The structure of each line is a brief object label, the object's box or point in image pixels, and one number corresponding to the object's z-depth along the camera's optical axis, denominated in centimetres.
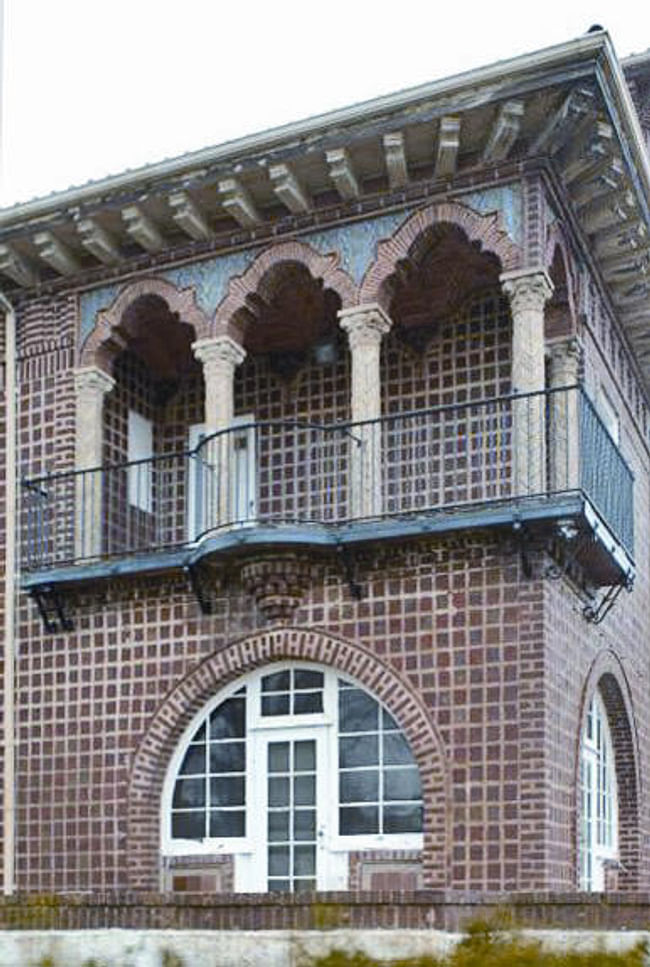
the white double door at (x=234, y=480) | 1471
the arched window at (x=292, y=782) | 1368
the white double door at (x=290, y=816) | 1384
